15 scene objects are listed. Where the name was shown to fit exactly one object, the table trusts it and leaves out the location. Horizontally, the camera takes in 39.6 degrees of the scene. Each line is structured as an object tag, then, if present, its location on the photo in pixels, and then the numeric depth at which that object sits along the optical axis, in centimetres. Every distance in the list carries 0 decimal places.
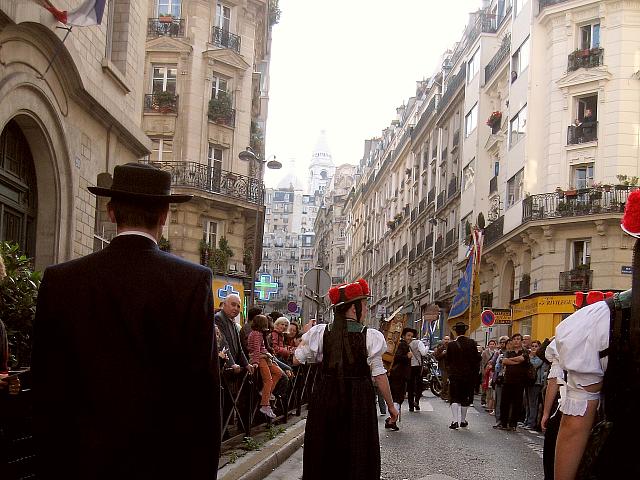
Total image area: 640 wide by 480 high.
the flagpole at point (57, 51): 1189
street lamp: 2803
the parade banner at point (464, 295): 2400
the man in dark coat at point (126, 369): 292
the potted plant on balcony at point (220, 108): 3384
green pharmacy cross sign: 4704
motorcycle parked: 2683
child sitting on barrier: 1177
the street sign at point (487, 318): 2792
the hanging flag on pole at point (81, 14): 1141
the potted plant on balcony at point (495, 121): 3762
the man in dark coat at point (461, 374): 1534
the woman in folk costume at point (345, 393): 641
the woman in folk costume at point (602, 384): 301
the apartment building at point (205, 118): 3259
